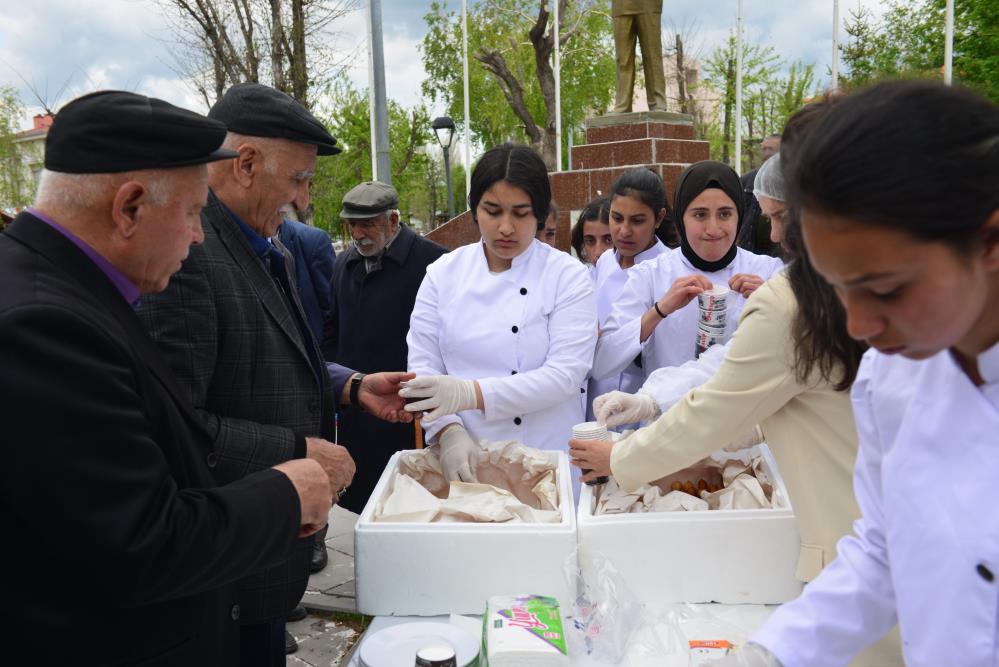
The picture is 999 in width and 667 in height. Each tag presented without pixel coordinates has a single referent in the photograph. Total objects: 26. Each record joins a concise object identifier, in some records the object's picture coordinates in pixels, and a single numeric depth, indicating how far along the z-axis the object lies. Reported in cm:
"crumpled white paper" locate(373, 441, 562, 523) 181
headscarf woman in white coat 275
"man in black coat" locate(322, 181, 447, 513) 377
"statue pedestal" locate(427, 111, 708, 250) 931
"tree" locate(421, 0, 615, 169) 2059
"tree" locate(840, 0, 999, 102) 1766
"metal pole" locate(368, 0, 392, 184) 820
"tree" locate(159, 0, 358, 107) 1201
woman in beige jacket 145
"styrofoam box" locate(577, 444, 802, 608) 170
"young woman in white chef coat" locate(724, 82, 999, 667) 81
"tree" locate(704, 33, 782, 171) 2233
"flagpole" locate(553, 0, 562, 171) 1224
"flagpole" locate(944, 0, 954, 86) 1012
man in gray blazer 163
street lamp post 1571
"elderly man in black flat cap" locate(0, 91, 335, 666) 104
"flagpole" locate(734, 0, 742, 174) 1114
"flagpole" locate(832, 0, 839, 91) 1110
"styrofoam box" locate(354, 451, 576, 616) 168
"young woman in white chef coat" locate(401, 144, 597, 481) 252
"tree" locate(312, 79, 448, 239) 2161
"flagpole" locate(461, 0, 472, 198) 1270
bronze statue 1002
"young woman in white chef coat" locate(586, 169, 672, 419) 359
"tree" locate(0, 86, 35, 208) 2442
